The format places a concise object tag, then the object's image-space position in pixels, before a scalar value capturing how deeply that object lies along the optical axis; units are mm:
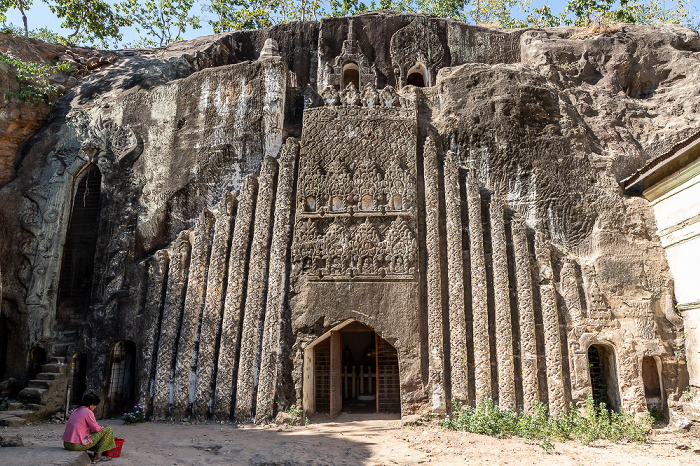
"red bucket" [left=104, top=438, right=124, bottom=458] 7105
